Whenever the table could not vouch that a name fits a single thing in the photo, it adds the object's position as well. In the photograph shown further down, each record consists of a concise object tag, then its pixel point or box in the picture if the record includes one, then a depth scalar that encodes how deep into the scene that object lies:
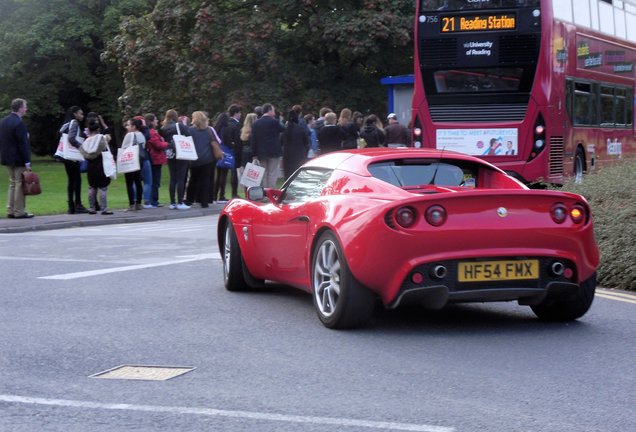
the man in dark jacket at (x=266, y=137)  23.80
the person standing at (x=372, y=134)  24.78
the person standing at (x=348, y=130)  24.56
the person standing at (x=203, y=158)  23.38
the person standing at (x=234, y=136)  25.14
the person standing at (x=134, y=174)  22.59
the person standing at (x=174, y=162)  23.00
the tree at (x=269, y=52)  40.41
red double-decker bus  21.28
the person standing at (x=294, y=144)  24.28
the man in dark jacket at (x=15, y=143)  20.06
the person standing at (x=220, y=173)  25.23
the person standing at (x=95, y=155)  20.81
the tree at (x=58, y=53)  53.35
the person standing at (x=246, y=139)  24.56
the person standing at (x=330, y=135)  24.06
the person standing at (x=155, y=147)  23.16
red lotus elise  8.05
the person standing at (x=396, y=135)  25.28
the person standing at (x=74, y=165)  20.98
